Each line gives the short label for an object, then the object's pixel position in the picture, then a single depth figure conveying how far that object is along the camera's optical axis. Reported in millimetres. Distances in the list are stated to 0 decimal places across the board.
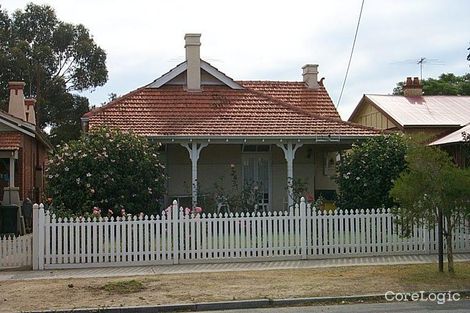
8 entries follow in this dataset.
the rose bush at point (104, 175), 17109
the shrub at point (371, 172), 18188
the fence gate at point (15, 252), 14266
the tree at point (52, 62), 46438
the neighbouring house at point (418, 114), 22578
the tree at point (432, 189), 12047
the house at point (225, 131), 19984
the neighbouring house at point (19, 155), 21812
